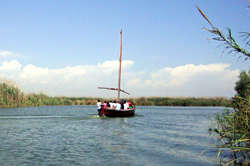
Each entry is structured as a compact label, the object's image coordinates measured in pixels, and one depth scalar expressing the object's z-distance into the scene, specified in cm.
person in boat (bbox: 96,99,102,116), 3003
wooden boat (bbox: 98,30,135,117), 2871
